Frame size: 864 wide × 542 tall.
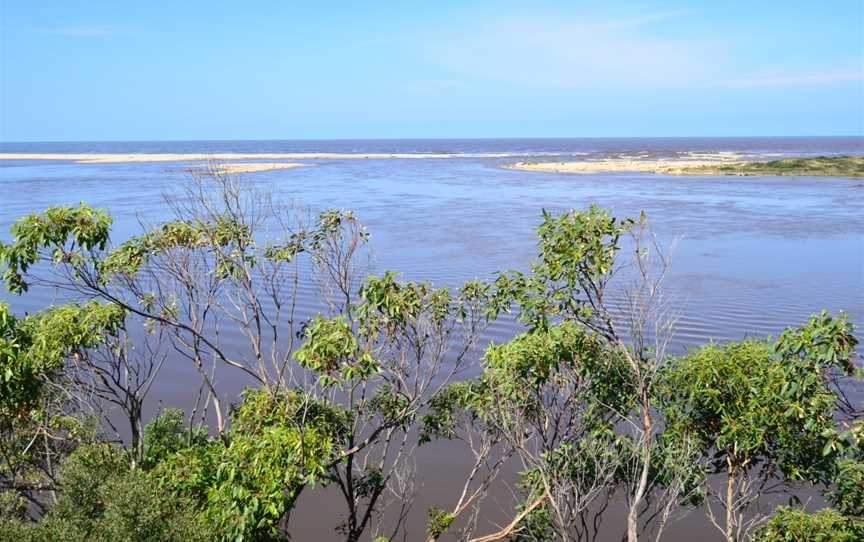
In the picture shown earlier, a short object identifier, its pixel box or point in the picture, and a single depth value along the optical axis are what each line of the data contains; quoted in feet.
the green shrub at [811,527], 24.21
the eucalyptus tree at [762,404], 23.86
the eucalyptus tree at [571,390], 28.43
